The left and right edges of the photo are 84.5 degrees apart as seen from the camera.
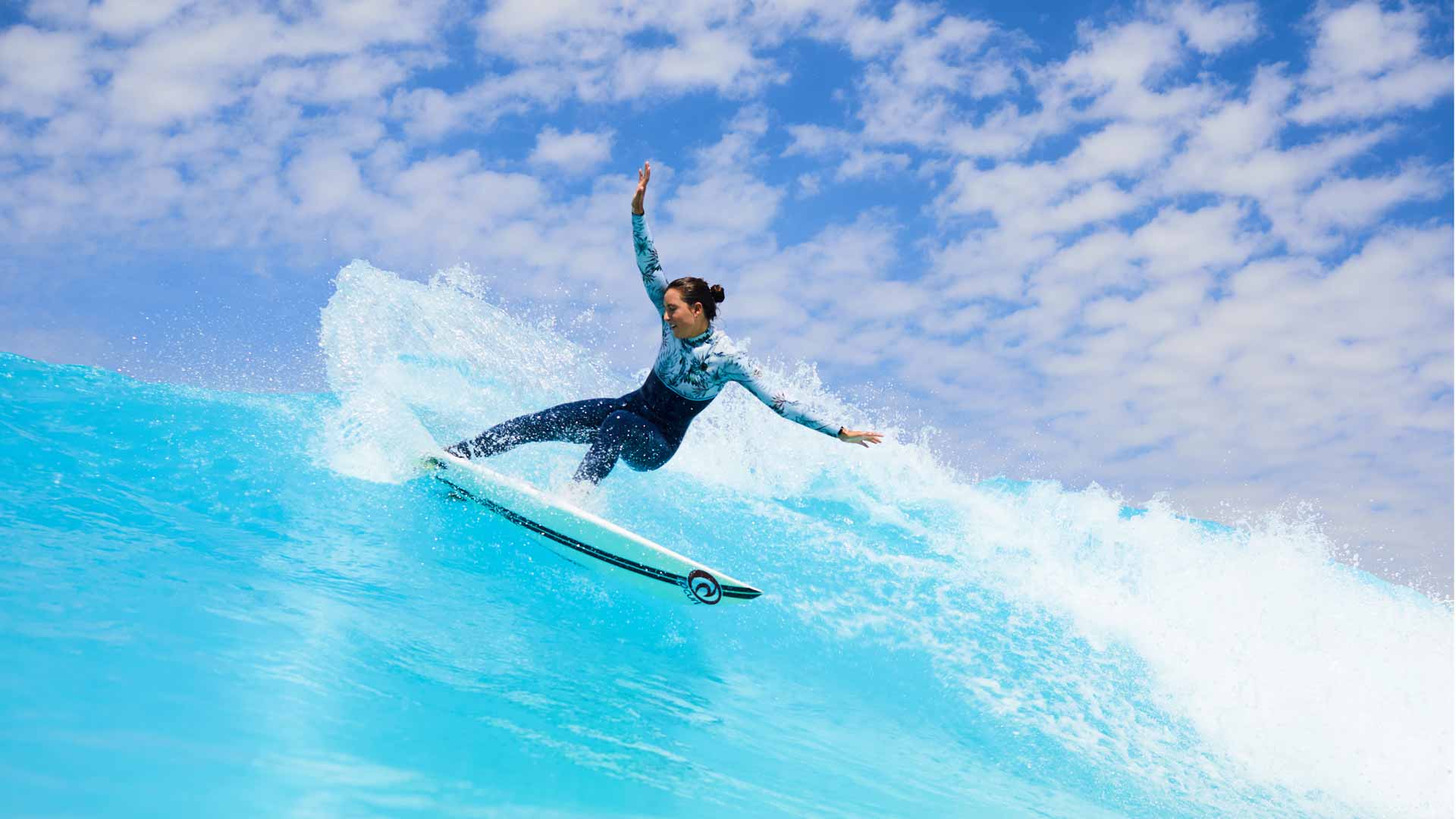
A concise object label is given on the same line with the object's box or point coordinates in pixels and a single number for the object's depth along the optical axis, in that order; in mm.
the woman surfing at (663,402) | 4652
